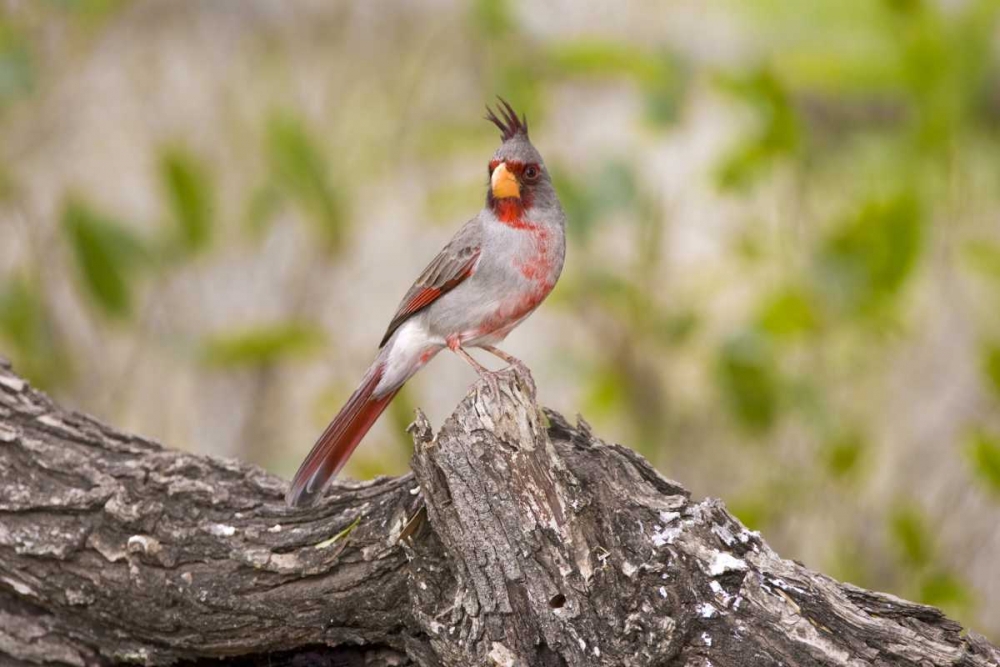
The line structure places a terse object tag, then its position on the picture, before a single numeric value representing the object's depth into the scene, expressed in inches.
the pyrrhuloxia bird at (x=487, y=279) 249.8
